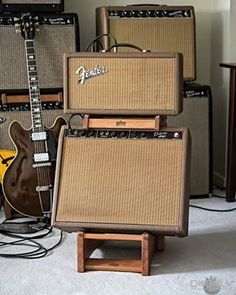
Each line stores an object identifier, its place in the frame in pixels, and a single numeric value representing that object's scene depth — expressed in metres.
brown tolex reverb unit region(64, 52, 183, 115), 1.92
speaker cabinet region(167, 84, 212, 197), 2.72
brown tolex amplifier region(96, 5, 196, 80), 2.67
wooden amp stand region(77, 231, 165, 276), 1.88
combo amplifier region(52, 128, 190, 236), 1.87
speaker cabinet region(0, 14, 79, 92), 2.58
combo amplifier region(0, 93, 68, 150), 2.60
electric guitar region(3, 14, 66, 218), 2.47
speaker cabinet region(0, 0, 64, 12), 2.58
